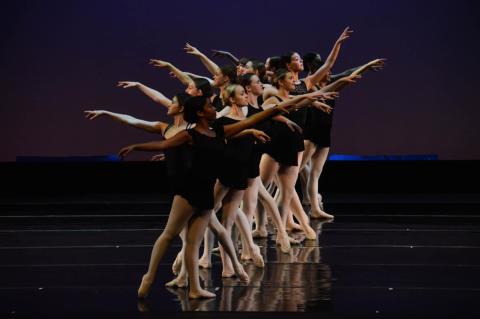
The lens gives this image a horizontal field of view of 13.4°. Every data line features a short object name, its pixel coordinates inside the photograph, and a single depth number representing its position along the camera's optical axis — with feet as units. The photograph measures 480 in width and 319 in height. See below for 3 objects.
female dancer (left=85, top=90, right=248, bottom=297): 40.46
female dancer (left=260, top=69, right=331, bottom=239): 56.17
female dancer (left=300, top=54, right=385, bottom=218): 67.97
